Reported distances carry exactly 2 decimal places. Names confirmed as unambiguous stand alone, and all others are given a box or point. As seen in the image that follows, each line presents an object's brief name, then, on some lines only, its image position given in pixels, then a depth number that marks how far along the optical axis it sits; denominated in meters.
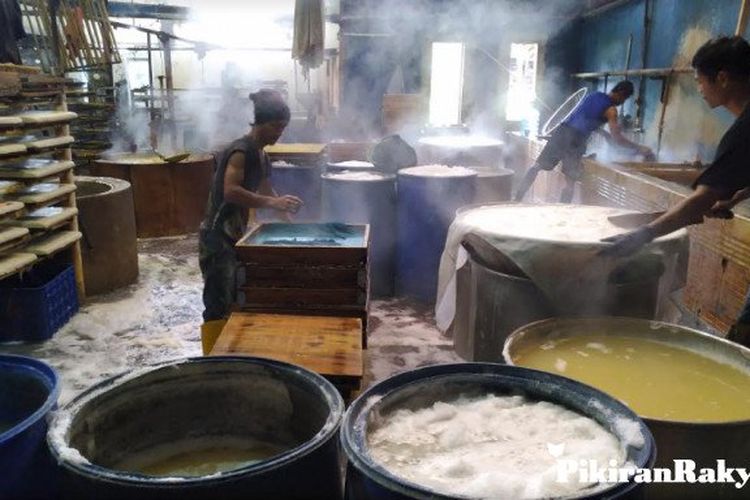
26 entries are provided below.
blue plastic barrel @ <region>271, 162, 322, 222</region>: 8.14
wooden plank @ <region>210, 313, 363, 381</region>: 3.14
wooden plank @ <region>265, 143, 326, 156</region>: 8.41
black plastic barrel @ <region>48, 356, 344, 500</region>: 1.55
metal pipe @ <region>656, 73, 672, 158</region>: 10.60
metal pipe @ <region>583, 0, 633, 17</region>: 12.87
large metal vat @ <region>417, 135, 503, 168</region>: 8.71
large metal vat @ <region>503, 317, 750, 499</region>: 2.24
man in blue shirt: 8.51
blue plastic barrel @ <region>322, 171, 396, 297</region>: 6.95
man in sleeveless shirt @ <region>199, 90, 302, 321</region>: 4.72
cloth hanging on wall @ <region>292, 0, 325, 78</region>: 9.75
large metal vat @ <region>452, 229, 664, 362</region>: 3.72
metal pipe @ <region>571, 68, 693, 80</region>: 9.95
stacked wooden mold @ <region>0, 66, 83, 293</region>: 5.23
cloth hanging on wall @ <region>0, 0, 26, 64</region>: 8.34
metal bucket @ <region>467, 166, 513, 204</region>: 7.59
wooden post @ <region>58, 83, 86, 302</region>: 6.30
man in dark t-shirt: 3.47
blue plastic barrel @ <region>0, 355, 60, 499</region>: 1.79
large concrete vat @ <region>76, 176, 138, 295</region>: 6.98
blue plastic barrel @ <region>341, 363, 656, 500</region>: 1.54
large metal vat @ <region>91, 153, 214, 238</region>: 9.24
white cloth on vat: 3.58
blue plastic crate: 5.79
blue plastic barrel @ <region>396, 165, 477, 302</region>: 6.74
